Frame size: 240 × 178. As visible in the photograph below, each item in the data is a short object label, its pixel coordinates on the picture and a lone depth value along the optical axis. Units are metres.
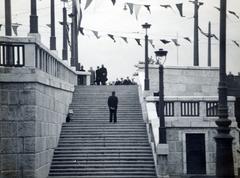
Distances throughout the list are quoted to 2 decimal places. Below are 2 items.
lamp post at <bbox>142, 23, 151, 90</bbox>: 25.49
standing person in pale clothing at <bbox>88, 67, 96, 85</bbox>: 40.13
